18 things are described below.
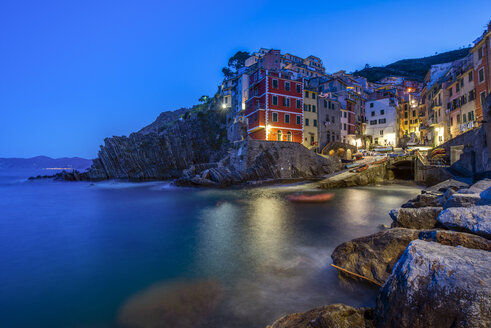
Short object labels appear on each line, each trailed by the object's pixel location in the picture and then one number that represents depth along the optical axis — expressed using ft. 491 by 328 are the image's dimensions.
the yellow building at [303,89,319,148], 151.64
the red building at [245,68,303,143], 131.54
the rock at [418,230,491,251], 13.32
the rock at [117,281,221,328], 18.17
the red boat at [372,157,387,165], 120.69
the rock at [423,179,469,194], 47.58
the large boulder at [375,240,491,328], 8.79
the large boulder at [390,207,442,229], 23.22
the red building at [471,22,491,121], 93.20
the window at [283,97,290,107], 136.98
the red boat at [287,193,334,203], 71.24
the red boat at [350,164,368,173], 112.98
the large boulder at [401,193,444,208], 35.99
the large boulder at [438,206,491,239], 14.83
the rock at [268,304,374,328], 11.61
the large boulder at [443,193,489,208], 20.83
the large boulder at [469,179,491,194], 29.54
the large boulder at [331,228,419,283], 19.21
